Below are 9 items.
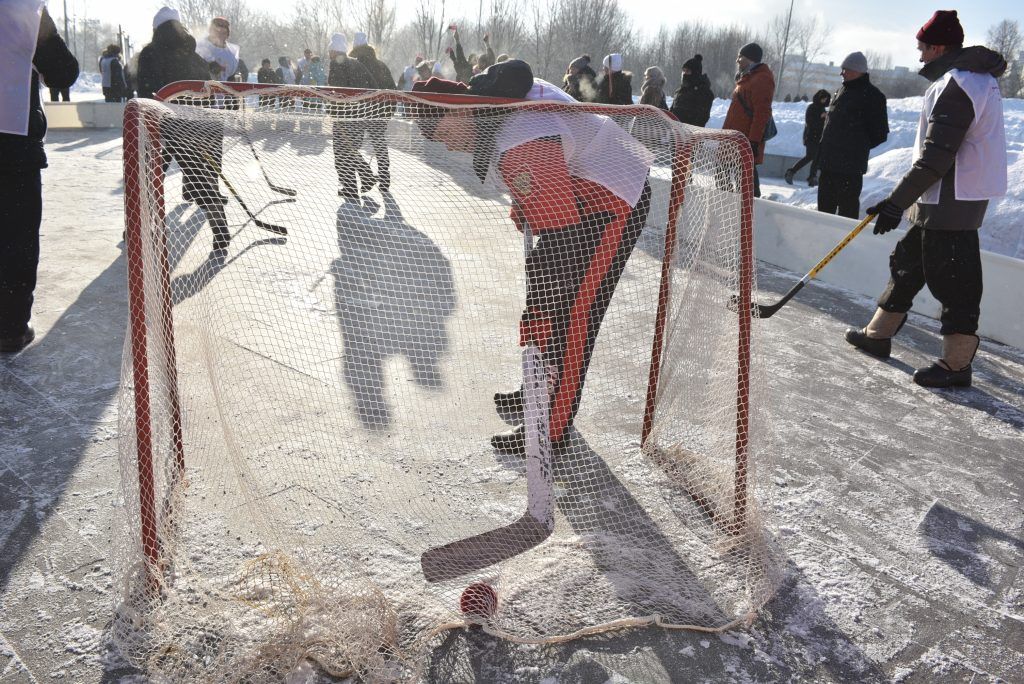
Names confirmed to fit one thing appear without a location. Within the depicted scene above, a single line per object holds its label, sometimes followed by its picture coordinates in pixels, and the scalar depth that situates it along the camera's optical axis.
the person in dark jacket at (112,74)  14.50
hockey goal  1.76
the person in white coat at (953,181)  3.16
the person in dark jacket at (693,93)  7.97
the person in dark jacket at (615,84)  8.08
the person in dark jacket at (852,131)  5.52
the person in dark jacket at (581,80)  8.41
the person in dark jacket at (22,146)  2.86
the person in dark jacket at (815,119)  9.01
